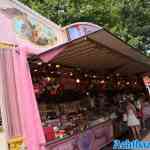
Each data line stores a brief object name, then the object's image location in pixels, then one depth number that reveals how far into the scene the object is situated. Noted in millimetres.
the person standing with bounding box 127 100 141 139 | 5734
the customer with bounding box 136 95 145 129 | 6937
